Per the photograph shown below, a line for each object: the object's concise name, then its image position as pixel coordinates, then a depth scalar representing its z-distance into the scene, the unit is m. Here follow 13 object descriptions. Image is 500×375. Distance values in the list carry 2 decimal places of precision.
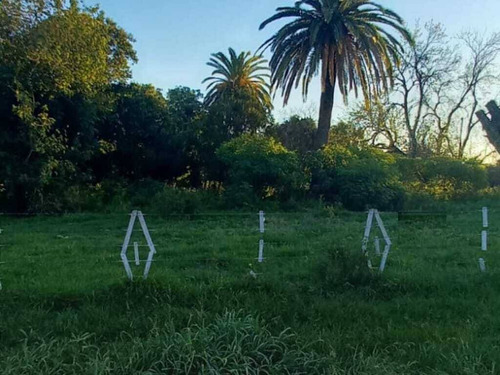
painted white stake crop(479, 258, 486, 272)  6.78
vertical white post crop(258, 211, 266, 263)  6.95
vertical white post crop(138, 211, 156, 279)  5.80
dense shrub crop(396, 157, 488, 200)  22.11
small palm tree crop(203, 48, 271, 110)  30.58
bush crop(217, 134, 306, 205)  18.05
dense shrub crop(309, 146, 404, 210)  18.16
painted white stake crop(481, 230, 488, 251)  7.21
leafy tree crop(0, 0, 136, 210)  14.59
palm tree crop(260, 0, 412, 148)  19.36
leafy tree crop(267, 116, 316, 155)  25.17
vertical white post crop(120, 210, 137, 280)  5.69
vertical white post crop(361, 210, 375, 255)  6.24
